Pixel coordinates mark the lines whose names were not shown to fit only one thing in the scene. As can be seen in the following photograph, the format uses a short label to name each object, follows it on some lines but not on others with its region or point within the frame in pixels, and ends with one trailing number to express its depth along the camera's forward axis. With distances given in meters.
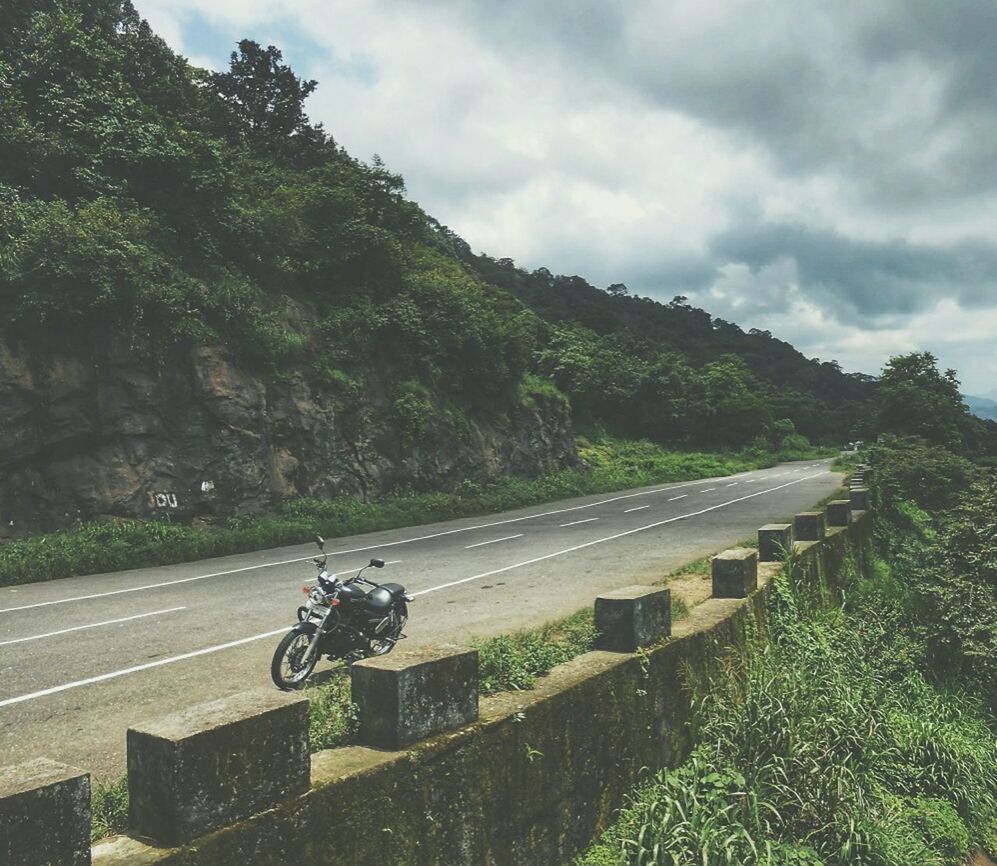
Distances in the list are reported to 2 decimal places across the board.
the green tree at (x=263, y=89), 34.38
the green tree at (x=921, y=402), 40.91
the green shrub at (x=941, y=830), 7.20
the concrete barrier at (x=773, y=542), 9.74
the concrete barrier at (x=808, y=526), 11.14
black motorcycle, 6.87
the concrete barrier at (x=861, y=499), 16.67
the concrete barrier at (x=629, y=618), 5.39
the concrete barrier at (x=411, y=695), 3.48
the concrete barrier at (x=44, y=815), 2.23
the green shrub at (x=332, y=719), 3.56
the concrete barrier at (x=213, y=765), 2.62
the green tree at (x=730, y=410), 56.84
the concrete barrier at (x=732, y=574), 7.57
